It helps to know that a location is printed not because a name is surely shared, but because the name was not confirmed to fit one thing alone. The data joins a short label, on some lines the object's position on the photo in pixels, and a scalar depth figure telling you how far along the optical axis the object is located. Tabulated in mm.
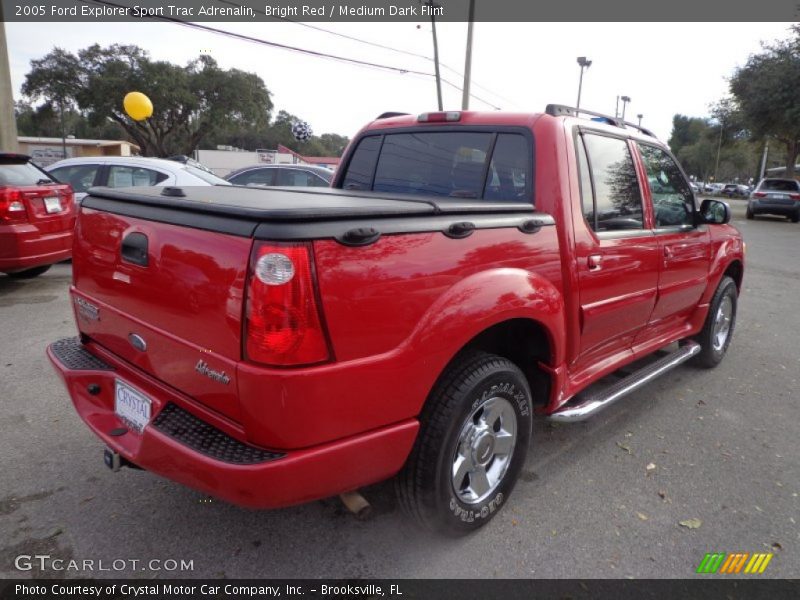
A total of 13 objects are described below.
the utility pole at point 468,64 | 18188
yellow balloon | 17219
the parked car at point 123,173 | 7777
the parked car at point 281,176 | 10297
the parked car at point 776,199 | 20312
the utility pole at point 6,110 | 10970
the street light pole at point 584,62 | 34156
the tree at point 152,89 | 36188
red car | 5910
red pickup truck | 1768
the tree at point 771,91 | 22719
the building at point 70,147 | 42844
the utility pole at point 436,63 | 21125
